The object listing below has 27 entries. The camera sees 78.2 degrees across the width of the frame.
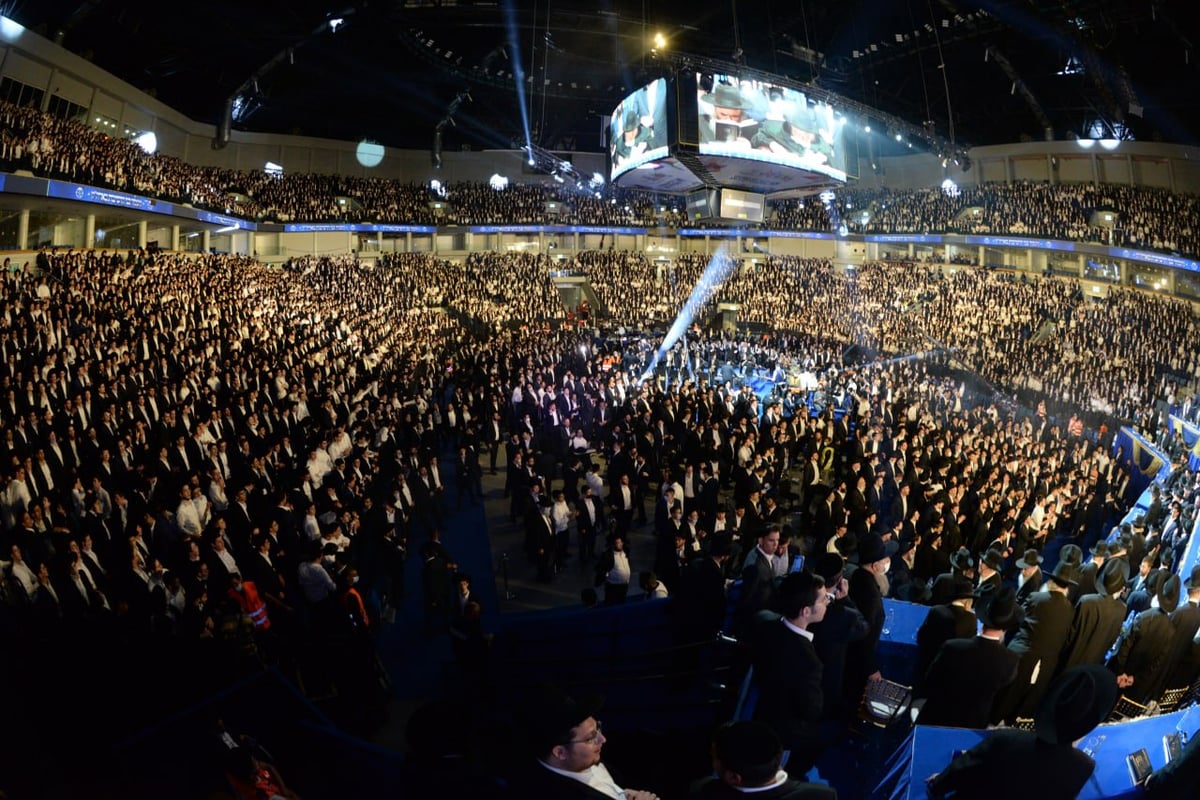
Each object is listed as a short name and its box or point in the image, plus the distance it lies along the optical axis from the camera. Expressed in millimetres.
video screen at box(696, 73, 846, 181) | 18172
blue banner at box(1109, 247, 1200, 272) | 23797
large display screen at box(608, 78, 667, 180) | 18391
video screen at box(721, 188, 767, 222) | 21953
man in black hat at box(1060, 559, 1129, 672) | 4645
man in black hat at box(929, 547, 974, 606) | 4379
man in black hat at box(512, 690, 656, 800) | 2471
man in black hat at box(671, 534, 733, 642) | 5719
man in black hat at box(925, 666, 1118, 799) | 2615
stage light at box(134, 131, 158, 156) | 31258
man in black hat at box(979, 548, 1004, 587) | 5918
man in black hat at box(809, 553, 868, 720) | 4082
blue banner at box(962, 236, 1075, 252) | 30766
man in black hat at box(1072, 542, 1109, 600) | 5312
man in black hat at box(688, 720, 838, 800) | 2270
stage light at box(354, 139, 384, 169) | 44812
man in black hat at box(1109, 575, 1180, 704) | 4883
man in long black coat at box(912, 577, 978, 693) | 4168
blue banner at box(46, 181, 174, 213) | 19047
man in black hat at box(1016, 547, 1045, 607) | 5668
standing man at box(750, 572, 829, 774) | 3586
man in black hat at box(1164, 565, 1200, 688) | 4844
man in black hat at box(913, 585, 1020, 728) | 3680
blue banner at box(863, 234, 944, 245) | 37622
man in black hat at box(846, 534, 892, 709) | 4586
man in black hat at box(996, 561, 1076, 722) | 4387
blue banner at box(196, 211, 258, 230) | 28594
